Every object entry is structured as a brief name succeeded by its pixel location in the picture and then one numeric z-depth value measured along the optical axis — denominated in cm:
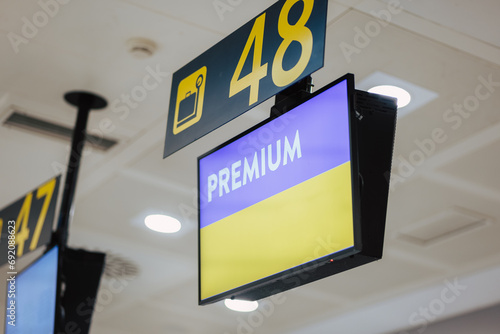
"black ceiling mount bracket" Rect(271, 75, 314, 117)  233
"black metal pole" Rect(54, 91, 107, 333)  338
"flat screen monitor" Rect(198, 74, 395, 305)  200
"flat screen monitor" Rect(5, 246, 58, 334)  303
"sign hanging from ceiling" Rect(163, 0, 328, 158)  217
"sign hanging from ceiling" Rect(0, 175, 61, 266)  333
